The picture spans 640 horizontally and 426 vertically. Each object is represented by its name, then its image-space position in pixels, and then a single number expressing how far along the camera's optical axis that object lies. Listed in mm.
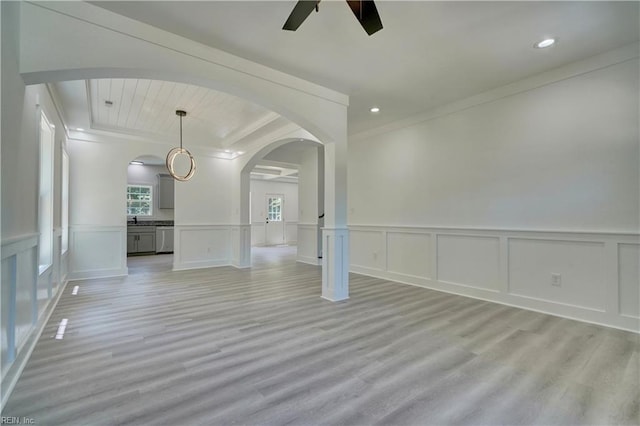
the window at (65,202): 4340
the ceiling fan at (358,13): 1661
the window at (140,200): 8797
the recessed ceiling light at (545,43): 2602
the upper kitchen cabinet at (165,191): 9000
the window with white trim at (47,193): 3186
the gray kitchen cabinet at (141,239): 8383
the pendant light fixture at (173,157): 4391
